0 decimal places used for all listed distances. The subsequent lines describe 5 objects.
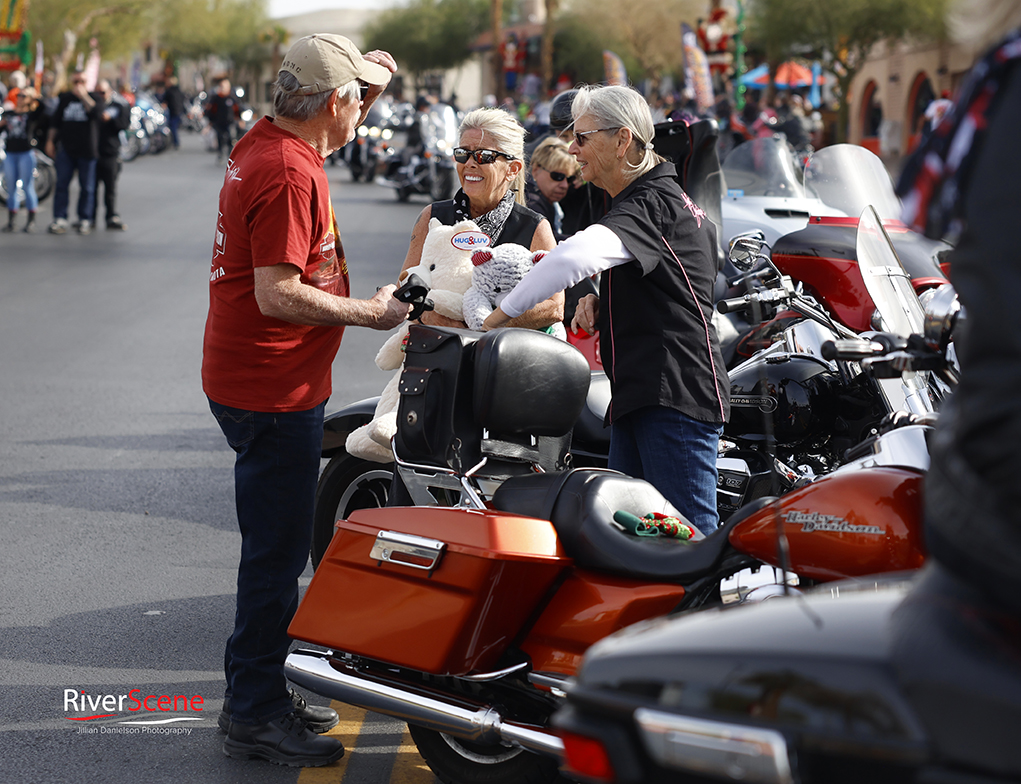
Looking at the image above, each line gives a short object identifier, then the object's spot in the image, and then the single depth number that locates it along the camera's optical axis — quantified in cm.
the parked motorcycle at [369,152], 2886
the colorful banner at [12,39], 3269
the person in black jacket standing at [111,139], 1675
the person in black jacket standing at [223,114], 3441
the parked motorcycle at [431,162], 2225
